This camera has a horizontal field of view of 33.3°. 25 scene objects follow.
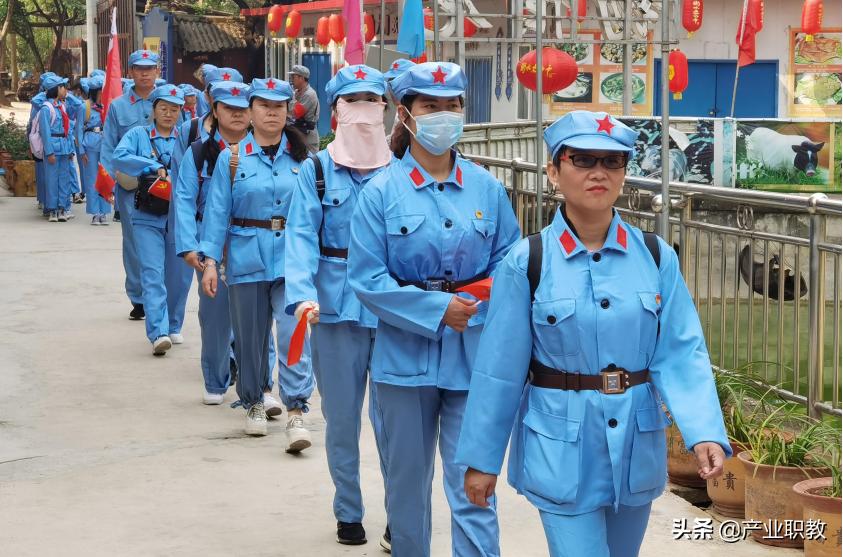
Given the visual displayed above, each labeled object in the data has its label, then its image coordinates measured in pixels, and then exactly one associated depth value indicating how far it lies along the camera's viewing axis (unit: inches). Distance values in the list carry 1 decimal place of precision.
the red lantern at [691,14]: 1119.6
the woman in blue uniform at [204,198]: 312.7
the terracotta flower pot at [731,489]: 250.4
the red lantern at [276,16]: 1273.4
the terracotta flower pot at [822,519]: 215.9
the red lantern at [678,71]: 986.7
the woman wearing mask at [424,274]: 193.8
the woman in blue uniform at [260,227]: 292.2
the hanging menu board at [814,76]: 1179.9
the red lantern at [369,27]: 990.6
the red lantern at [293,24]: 1217.4
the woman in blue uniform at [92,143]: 741.3
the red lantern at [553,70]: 744.3
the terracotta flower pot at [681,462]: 275.4
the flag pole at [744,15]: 910.4
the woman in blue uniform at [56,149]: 748.6
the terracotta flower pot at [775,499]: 232.7
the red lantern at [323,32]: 1096.8
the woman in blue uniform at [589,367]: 150.1
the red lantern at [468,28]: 913.5
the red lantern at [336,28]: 1064.8
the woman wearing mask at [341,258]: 231.6
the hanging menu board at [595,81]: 1116.5
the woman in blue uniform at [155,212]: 398.0
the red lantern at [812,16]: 1007.0
